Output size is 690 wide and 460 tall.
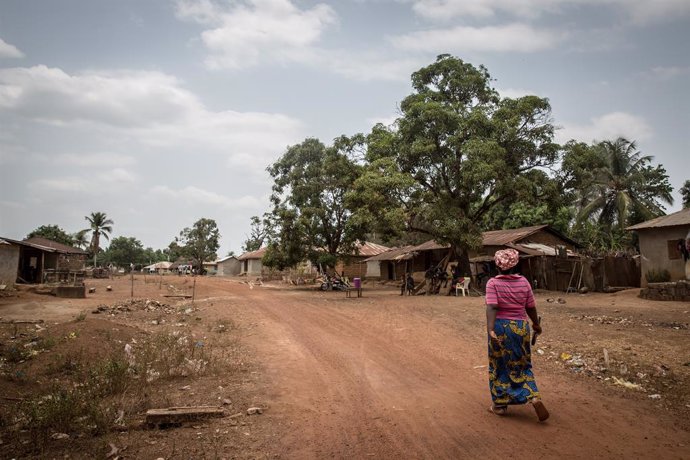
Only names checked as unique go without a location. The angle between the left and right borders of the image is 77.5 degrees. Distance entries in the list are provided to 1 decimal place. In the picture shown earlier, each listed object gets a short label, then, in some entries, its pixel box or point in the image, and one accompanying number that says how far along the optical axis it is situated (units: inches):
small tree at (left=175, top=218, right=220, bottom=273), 2851.9
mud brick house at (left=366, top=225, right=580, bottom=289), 882.1
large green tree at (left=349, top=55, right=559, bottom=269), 800.9
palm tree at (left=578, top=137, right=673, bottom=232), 1260.6
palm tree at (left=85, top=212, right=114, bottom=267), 2444.6
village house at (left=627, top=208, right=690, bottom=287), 712.4
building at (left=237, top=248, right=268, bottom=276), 2273.6
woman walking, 182.5
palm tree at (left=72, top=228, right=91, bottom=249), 2820.6
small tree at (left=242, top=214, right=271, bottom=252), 2783.0
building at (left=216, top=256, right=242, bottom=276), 2719.0
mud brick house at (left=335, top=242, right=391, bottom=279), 1738.4
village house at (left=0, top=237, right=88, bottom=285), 952.3
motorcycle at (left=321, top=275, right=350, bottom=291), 1111.0
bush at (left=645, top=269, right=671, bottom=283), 732.0
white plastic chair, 846.5
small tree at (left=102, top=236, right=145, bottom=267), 3253.0
